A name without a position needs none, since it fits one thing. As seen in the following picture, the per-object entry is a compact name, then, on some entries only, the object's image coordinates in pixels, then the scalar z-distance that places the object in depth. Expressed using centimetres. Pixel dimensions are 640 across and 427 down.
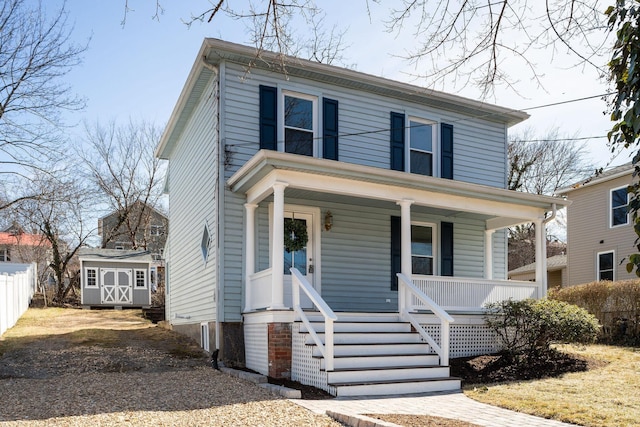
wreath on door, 1091
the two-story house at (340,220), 889
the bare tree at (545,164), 3062
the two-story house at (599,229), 1952
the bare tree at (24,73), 1446
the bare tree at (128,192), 3080
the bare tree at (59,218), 1802
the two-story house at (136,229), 3108
